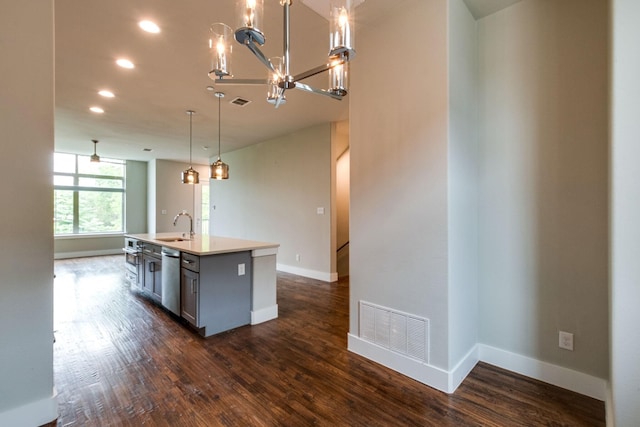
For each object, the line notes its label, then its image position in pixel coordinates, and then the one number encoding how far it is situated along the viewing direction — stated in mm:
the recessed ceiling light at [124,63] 2992
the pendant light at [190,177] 4160
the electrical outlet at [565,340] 2006
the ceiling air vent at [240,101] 4066
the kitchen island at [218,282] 2900
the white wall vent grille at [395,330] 2111
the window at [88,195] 7645
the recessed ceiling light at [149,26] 2400
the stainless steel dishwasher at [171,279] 3230
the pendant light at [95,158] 6153
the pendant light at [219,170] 3754
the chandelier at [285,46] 1282
